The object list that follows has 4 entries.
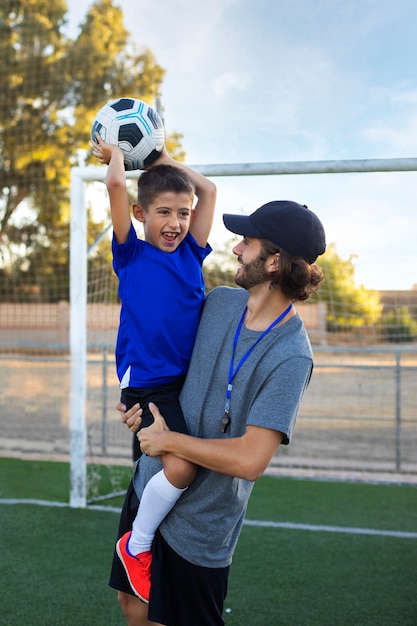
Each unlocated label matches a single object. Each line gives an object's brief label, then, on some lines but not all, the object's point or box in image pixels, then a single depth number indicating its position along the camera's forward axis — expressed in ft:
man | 6.90
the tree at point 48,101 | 67.87
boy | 7.56
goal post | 19.45
